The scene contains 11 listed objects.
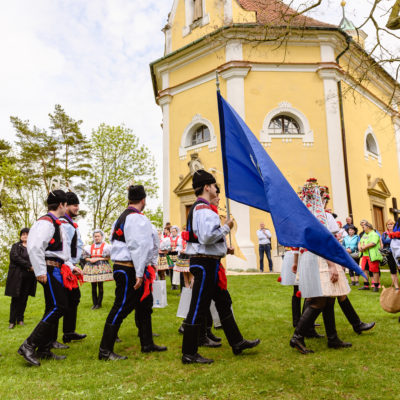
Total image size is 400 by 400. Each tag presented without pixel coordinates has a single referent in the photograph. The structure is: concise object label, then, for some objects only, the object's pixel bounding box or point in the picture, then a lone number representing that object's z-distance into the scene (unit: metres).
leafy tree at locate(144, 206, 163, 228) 39.00
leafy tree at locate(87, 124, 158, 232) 33.78
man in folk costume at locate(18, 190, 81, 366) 4.83
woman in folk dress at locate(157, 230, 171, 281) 10.53
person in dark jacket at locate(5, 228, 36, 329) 7.73
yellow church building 17.78
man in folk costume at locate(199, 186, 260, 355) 4.81
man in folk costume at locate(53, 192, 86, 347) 5.96
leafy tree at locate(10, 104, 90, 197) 35.75
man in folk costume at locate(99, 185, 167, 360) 4.91
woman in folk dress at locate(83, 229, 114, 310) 8.77
